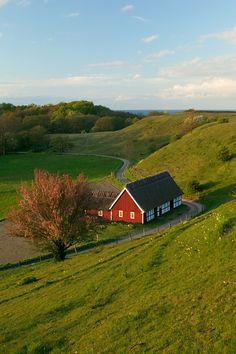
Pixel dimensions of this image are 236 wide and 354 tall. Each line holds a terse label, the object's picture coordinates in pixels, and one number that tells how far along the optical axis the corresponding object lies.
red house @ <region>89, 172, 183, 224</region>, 58.19
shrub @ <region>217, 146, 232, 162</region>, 79.00
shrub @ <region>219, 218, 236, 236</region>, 22.80
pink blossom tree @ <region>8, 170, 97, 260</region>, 36.88
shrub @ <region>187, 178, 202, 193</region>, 69.92
